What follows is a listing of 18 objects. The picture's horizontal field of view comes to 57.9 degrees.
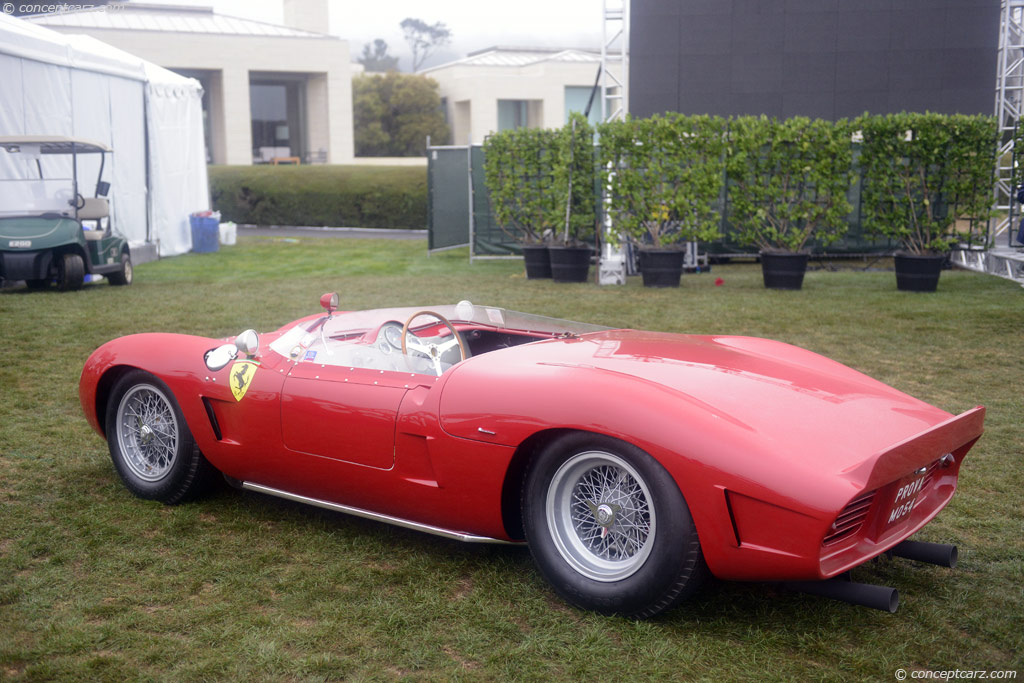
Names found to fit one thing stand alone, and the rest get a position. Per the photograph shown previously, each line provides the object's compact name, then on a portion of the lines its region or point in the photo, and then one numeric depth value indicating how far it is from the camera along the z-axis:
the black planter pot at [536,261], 14.27
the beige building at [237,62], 36.12
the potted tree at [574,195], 13.88
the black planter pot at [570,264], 13.80
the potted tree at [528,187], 14.34
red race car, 2.79
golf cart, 11.62
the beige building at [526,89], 44.50
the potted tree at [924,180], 12.45
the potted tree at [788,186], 12.91
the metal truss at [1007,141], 13.88
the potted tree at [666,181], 13.14
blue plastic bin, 18.16
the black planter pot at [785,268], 12.84
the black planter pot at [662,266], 13.14
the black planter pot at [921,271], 12.33
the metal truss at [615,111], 13.66
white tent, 12.74
